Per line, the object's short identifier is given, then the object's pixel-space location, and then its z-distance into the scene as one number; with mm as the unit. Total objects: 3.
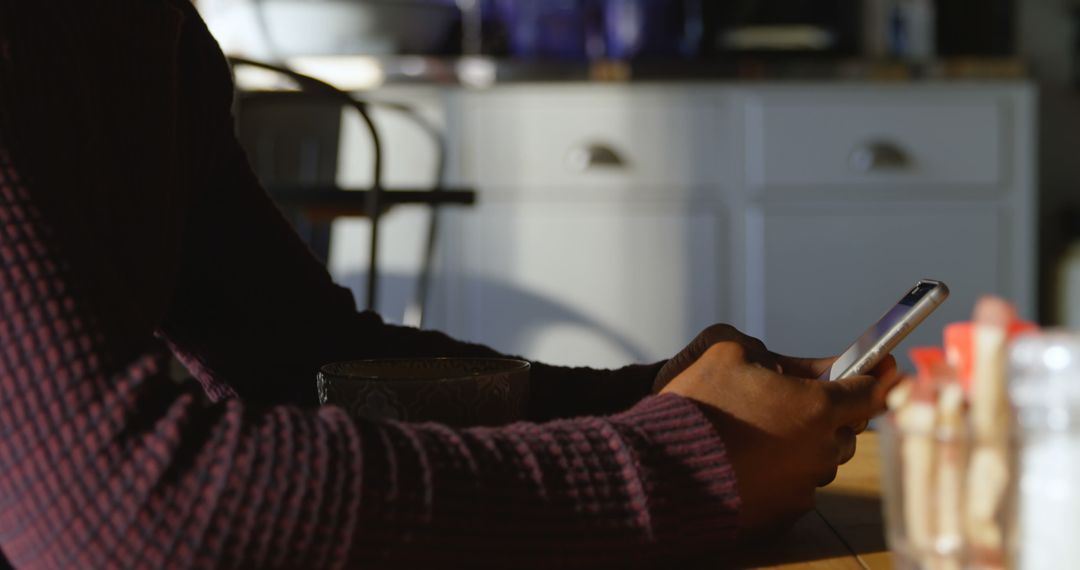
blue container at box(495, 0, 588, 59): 2619
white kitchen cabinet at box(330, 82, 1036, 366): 2287
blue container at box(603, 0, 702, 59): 2576
